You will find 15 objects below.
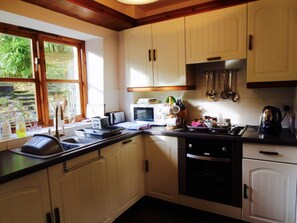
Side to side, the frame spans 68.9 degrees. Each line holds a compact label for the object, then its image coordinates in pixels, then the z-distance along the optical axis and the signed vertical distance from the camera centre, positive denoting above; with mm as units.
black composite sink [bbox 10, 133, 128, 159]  1486 -391
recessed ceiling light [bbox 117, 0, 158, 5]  1635 +707
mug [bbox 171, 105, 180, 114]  2365 -170
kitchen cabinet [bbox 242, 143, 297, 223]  1693 -752
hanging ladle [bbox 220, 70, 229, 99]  2373 +23
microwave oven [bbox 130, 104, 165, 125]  2506 -232
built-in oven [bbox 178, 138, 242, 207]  1896 -710
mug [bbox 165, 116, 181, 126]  2326 -295
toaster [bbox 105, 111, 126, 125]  2615 -272
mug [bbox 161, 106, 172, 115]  2389 -181
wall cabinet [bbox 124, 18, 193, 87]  2316 +447
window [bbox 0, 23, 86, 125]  1991 +241
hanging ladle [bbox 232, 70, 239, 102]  2333 -46
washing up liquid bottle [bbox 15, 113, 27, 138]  1846 -247
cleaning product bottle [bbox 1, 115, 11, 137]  1770 -239
